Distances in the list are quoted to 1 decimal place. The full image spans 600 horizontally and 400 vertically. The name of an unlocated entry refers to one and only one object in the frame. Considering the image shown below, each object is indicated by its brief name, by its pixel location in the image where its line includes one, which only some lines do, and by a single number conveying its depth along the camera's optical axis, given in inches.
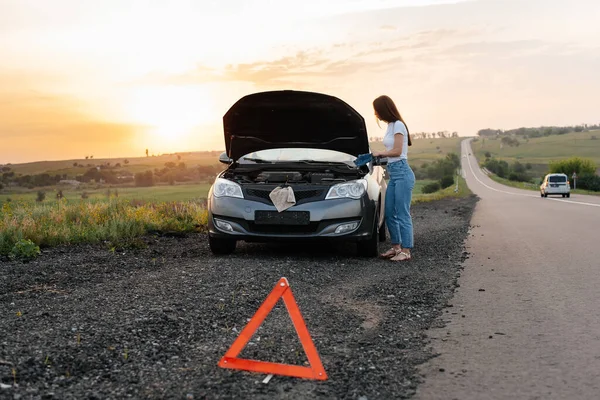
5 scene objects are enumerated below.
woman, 318.0
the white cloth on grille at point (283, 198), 313.5
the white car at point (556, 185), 1519.4
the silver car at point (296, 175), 317.4
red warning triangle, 143.5
